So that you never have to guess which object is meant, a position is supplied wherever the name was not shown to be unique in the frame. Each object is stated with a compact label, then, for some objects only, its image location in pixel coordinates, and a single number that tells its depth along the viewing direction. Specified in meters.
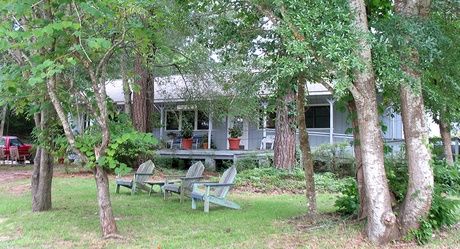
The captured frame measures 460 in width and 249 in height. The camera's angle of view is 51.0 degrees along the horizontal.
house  19.55
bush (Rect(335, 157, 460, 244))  6.31
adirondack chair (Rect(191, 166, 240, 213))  9.08
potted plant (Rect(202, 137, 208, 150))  22.89
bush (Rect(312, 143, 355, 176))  16.16
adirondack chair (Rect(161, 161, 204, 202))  10.34
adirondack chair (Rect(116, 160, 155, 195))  11.92
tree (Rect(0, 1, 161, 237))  6.05
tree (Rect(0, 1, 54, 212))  5.98
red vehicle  26.34
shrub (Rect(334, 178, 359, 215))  7.95
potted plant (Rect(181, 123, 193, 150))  22.81
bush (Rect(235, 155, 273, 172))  16.86
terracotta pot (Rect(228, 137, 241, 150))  20.56
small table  11.55
